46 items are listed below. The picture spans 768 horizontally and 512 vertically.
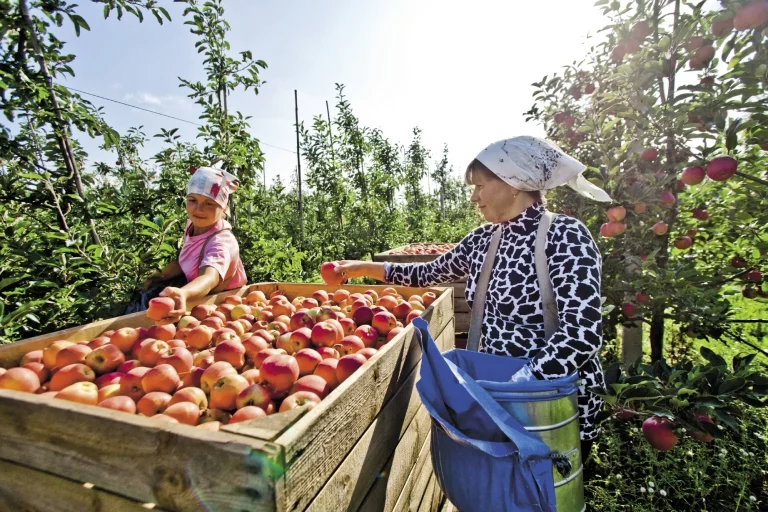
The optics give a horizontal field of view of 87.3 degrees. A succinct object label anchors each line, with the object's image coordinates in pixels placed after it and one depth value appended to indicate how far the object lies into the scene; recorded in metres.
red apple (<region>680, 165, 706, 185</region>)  2.18
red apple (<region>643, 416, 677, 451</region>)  1.60
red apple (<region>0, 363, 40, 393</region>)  1.17
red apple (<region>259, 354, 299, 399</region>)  1.26
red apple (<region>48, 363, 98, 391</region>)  1.25
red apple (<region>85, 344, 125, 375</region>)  1.38
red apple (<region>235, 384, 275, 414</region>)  1.17
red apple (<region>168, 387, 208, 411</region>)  1.16
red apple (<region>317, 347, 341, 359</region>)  1.50
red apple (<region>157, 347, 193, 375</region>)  1.38
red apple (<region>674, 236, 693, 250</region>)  2.71
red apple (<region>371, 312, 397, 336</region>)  1.81
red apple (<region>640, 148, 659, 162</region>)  2.50
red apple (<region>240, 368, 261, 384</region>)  1.31
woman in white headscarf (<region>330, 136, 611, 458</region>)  1.26
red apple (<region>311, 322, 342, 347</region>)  1.62
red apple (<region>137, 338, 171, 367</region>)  1.43
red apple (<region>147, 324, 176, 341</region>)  1.62
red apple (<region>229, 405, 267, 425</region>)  1.07
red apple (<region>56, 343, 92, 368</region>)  1.35
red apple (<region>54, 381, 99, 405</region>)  1.08
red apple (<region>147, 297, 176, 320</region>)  1.72
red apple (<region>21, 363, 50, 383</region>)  1.29
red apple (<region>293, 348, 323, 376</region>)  1.42
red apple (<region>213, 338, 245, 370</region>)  1.46
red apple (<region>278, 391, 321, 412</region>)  1.12
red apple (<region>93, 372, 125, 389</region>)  1.28
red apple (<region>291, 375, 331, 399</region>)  1.24
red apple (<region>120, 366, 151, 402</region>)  1.25
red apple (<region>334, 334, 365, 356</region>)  1.59
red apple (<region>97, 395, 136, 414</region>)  1.08
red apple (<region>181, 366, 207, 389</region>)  1.32
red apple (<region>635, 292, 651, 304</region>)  2.51
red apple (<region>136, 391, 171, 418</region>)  1.12
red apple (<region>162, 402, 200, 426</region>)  1.06
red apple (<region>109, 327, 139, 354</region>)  1.52
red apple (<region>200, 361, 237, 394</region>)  1.27
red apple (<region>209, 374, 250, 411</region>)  1.19
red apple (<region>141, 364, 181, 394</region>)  1.22
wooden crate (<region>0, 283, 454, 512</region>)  0.73
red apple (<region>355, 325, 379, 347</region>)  1.73
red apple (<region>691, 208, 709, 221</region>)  2.70
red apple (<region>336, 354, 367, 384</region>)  1.34
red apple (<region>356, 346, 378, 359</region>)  1.43
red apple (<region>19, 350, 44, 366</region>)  1.34
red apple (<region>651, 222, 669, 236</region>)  2.49
